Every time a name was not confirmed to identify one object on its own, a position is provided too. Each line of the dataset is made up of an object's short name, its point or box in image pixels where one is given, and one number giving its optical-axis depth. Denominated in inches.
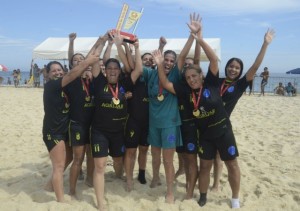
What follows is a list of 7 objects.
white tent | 726.4
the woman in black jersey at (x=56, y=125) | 154.7
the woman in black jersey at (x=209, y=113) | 153.8
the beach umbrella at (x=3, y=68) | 1105.5
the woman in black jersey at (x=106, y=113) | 158.2
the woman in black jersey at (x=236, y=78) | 162.0
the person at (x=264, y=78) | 753.4
